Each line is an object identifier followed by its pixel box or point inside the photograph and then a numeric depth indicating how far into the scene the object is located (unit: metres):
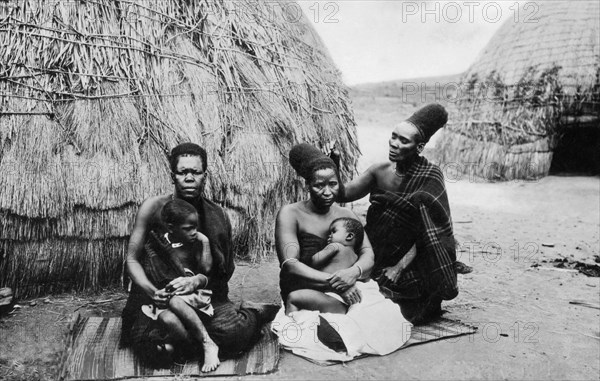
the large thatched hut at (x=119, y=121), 3.51
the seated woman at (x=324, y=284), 2.81
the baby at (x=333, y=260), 2.88
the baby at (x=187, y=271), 2.59
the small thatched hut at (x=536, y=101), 8.67
